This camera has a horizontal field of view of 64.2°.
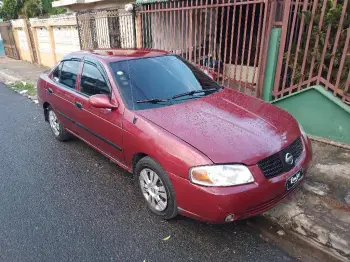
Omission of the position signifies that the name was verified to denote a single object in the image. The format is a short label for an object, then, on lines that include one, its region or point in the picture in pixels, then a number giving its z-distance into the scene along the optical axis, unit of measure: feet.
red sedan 7.59
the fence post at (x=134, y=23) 24.64
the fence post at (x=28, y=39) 47.36
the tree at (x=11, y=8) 56.78
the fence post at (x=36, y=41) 45.23
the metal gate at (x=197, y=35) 15.97
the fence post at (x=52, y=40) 39.42
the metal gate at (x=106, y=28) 26.48
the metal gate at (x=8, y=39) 55.54
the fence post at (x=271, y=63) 15.11
